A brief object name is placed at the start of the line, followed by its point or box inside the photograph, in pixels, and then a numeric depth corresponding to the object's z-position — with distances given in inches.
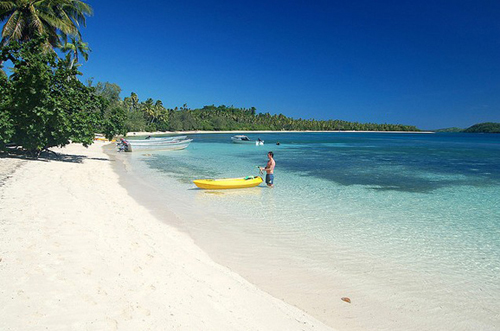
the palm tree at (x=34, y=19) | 794.8
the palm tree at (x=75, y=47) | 1082.0
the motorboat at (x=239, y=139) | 2292.7
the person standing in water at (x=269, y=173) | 593.6
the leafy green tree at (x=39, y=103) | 599.8
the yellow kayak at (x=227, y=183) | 537.6
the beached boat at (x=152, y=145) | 1337.4
